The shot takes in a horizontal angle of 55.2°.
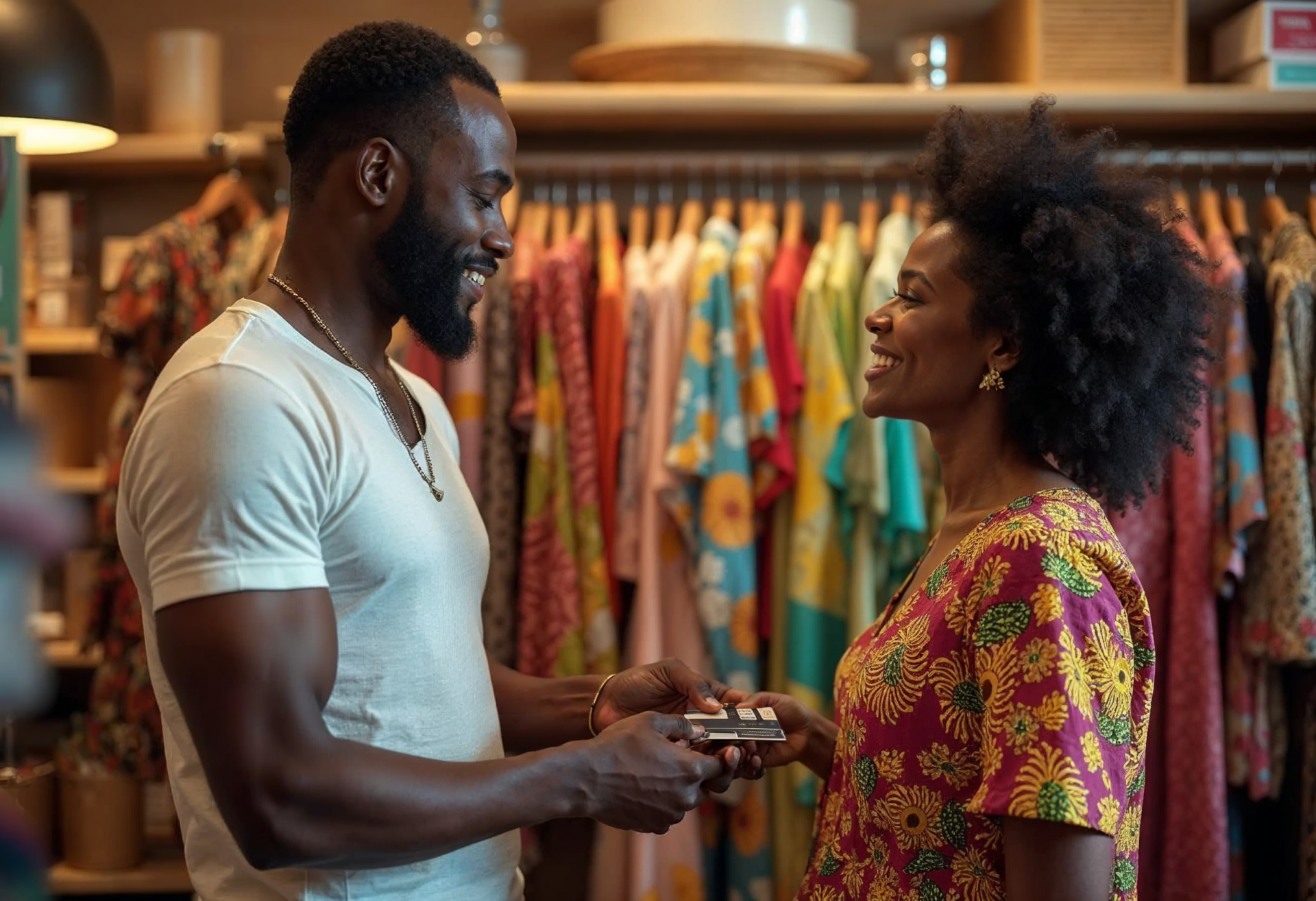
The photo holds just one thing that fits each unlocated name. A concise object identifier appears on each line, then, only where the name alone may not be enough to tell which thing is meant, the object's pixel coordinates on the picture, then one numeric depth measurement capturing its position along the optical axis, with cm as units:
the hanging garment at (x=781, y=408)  249
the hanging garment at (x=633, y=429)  254
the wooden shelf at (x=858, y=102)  264
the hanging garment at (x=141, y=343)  258
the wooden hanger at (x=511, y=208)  275
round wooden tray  269
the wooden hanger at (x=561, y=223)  270
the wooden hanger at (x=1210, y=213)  259
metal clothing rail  268
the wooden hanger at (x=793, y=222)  269
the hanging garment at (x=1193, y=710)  239
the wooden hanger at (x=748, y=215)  274
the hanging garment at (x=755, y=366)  247
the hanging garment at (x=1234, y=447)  237
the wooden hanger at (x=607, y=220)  271
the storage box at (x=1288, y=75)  269
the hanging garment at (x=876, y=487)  243
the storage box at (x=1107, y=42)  273
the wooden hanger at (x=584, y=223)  270
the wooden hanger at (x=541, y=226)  269
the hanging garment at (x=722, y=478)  247
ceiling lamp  158
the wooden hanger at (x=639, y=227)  272
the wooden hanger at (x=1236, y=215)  263
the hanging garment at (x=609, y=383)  255
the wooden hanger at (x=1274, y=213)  266
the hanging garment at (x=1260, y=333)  251
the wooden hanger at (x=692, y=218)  274
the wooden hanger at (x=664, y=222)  276
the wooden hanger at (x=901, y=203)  268
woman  115
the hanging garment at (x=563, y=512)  251
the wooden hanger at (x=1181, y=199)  258
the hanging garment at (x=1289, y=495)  234
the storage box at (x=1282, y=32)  268
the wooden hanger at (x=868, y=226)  268
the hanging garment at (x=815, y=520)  248
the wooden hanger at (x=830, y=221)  270
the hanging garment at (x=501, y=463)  255
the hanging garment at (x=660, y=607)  250
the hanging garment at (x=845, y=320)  251
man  106
